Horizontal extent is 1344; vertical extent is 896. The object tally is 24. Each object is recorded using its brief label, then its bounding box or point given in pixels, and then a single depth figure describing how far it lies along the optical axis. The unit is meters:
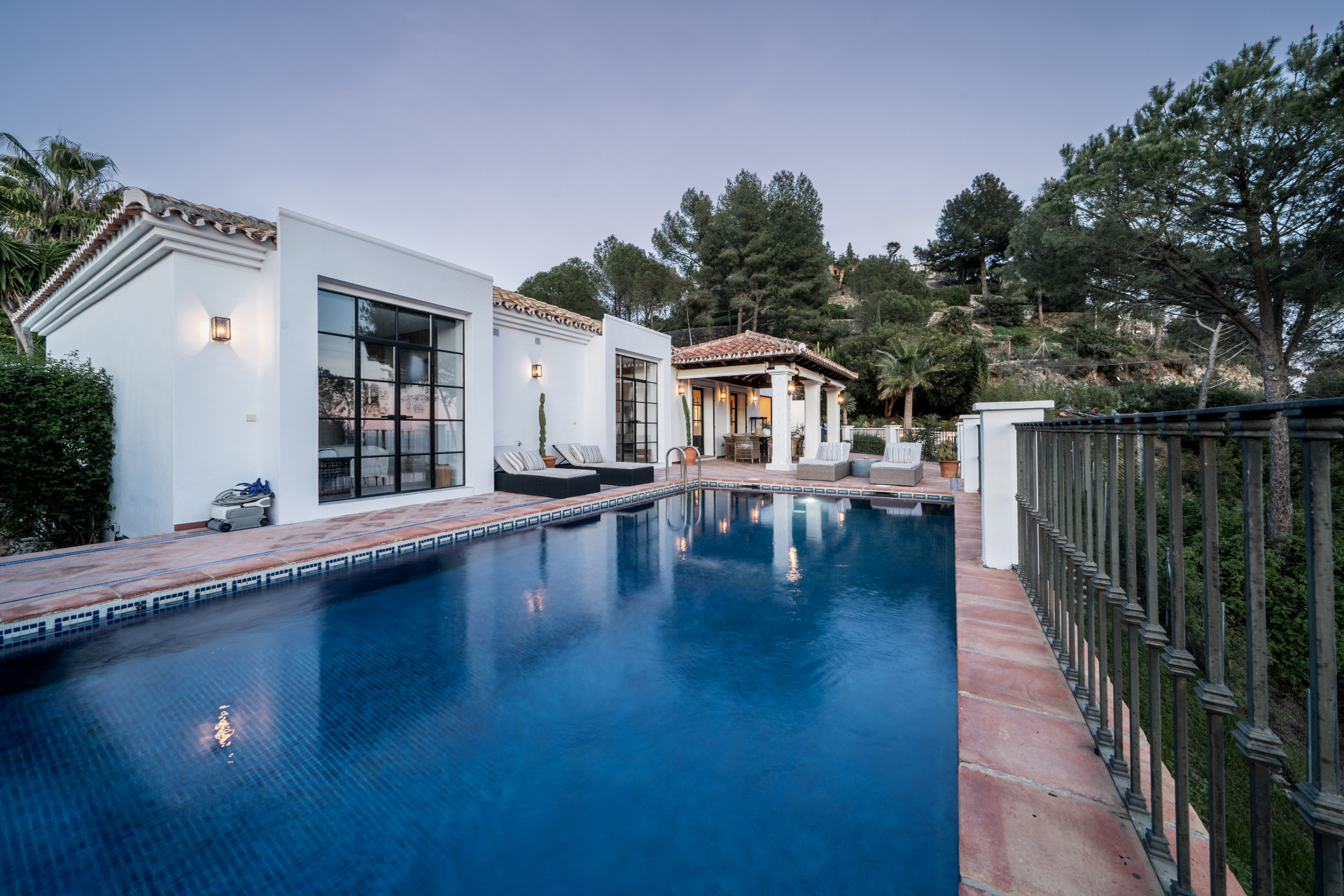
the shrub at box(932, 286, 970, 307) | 37.44
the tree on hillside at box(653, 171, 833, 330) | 25.19
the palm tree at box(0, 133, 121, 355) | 11.20
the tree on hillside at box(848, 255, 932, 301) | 34.81
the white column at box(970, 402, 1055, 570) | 4.28
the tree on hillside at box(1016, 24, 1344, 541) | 8.91
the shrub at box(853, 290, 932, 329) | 30.55
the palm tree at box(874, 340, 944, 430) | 20.62
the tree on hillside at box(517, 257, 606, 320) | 25.52
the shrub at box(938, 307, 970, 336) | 27.59
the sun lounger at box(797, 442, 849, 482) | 11.66
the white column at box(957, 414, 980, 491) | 10.13
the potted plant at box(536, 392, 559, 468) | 10.88
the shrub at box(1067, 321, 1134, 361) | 27.30
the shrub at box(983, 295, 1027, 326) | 33.81
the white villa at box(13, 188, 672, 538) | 6.45
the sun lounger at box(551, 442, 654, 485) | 10.43
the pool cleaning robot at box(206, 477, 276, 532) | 6.46
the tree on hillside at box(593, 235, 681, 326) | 26.67
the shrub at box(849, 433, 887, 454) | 19.50
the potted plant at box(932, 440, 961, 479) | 12.54
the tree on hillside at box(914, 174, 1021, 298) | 38.62
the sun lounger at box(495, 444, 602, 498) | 9.06
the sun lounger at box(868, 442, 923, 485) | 10.85
